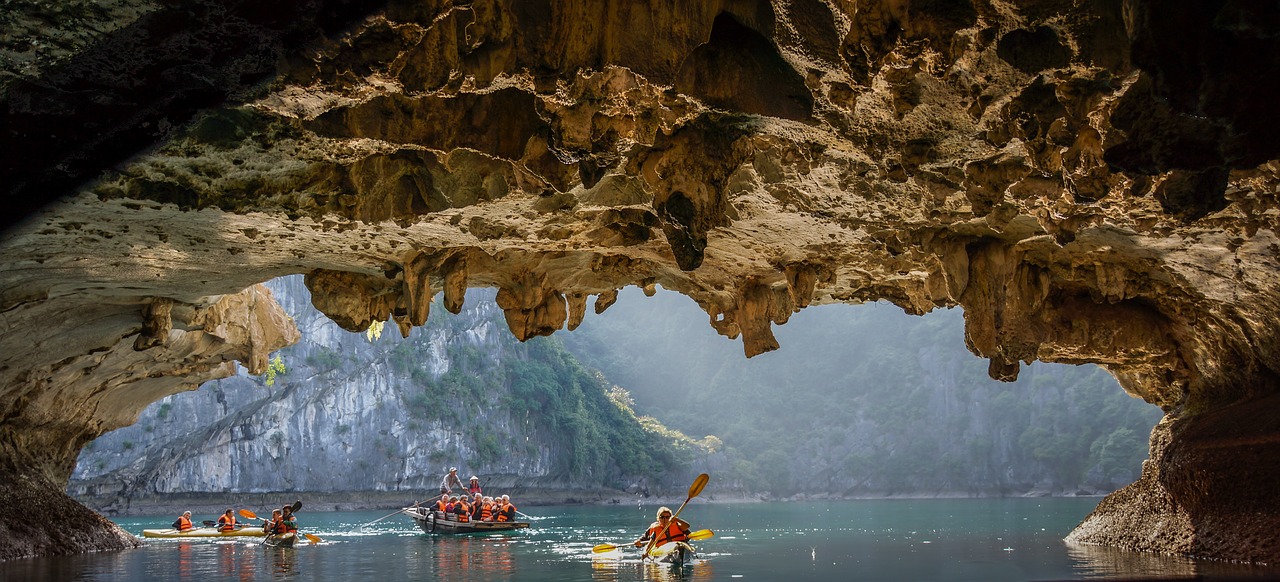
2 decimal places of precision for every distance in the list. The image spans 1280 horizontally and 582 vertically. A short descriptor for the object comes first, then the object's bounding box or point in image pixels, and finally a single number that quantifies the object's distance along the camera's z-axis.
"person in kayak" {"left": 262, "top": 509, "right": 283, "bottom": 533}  18.42
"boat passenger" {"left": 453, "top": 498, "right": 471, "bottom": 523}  22.88
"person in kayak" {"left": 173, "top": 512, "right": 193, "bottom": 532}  22.80
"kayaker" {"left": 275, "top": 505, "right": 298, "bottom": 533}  18.39
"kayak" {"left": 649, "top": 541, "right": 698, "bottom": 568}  13.70
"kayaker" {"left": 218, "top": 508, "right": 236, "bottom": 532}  22.38
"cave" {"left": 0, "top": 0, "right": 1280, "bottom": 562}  4.57
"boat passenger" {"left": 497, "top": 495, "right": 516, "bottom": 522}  24.84
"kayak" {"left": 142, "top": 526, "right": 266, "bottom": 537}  22.01
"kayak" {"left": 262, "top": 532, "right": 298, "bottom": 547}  18.22
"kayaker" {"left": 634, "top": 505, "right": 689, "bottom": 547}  14.30
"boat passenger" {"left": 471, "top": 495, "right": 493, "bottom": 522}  24.50
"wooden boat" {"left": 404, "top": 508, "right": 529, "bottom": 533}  22.78
